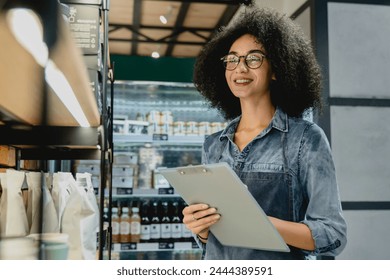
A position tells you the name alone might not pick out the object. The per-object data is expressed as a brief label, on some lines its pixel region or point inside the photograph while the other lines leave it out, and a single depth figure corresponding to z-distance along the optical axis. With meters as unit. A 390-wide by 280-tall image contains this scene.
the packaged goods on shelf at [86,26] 1.40
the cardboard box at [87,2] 1.46
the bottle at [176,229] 2.99
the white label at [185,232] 3.00
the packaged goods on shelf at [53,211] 0.93
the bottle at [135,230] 2.91
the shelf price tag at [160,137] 2.81
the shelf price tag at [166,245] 2.91
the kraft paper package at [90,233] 1.01
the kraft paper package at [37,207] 1.02
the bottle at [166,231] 2.97
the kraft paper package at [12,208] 0.91
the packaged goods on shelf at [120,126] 2.95
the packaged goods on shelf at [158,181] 3.14
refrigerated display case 2.88
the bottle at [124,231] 2.90
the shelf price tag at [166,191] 2.83
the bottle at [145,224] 2.94
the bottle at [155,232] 2.95
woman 0.97
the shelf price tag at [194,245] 2.90
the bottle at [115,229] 2.90
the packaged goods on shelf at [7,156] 1.46
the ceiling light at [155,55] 4.41
